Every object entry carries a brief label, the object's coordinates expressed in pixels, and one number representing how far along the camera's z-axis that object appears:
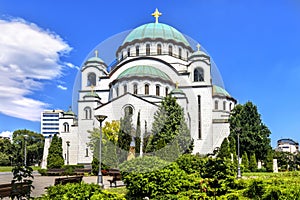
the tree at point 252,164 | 33.86
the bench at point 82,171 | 27.88
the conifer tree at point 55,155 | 33.12
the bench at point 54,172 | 28.80
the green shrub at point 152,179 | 9.67
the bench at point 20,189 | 7.29
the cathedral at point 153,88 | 28.33
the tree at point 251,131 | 38.66
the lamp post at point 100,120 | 14.77
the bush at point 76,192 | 6.29
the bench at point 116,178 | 15.54
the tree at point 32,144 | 68.31
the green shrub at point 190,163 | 13.23
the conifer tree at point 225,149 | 31.82
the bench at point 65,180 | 13.92
